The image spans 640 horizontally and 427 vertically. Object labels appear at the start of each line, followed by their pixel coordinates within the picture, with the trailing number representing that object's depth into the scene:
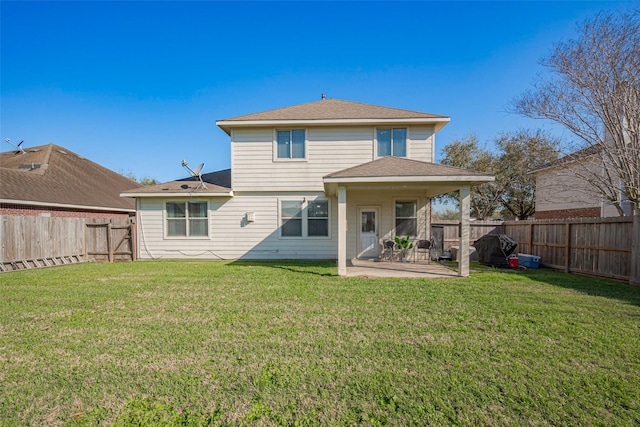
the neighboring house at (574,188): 10.11
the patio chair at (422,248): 10.10
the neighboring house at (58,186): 12.50
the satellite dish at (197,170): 11.54
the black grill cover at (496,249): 9.71
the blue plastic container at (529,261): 9.88
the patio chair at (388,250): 10.46
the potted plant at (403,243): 10.37
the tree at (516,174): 17.16
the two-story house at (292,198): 11.14
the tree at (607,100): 8.26
